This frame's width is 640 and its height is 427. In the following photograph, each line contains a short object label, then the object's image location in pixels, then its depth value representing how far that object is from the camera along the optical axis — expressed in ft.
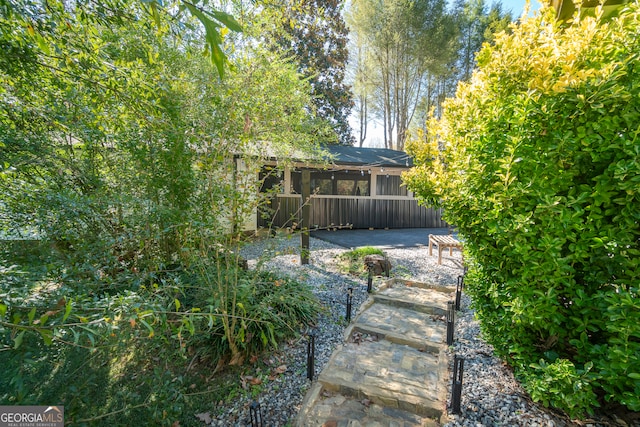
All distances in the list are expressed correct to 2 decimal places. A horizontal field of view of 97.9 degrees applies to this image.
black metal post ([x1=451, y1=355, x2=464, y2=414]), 6.56
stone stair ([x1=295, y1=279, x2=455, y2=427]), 6.75
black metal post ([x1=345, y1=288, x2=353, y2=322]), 11.11
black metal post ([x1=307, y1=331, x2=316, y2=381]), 7.93
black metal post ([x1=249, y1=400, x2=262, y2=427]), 5.99
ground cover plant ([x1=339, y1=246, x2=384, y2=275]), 17.16
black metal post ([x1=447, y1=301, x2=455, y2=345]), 9.53
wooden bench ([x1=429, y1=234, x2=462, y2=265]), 18.53
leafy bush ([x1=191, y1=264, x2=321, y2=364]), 7.99
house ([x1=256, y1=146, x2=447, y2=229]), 30.48
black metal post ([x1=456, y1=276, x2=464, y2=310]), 12.42
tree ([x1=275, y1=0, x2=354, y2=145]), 48.49
